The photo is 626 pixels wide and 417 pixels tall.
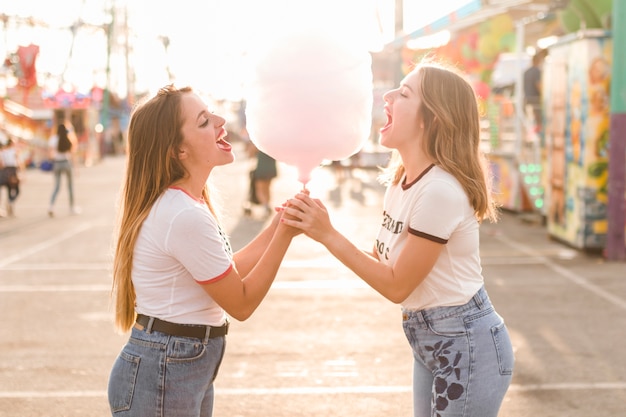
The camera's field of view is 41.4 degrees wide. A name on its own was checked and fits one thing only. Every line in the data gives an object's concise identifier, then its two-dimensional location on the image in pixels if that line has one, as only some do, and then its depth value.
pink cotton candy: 2.67
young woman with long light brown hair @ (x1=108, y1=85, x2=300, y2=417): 2.62
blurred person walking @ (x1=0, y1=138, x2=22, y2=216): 14.62
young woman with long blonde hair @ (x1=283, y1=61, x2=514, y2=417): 2.67
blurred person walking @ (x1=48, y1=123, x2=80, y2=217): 14.33
